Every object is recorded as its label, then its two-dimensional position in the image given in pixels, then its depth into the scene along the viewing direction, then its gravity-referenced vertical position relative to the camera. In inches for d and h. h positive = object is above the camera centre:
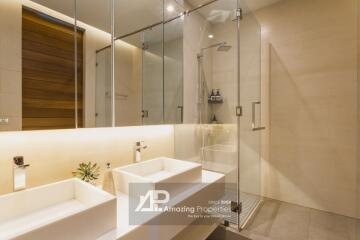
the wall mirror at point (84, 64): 38.0 +14.7
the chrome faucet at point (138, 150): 66.4 -10.4
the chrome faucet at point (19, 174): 39.9 -10.9
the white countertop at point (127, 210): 34.4 -19.4
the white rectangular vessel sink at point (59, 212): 29.1 -16.4
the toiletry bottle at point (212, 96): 93.5 +11.4
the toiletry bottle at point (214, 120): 92.6 -0.2
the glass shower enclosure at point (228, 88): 82.9 +14.6
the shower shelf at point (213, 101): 92.3 +8.6
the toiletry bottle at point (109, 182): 52.6 -16.7
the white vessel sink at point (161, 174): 46.3 -15.1
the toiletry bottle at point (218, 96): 92.2 +11.0
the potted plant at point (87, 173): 49.4 -13.5
